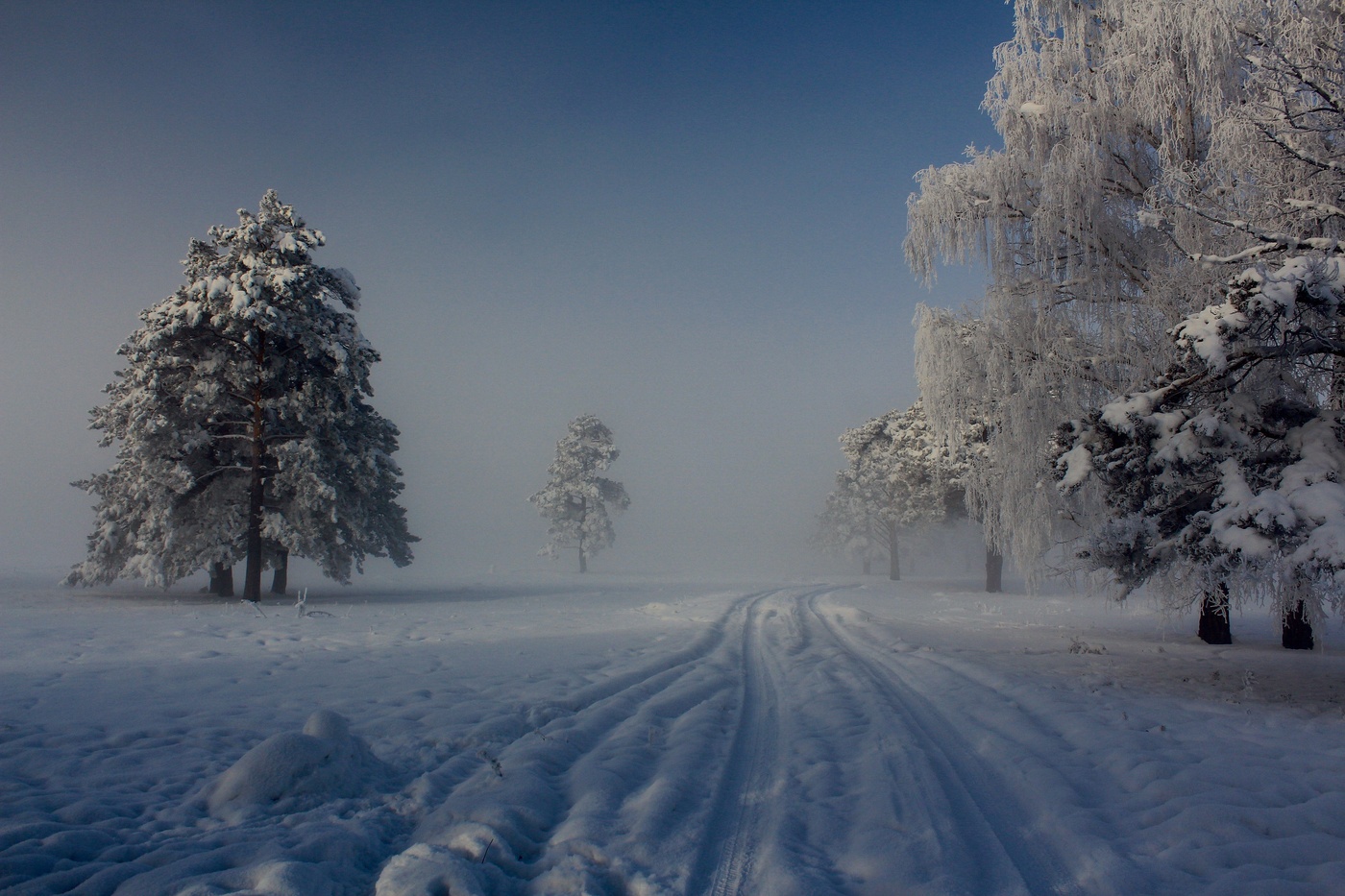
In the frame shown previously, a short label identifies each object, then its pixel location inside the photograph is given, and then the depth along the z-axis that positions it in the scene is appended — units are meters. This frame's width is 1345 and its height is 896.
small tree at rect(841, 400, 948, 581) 30.92
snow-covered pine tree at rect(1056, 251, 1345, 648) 6.12
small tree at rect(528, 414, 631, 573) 47.19
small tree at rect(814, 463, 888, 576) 52.03
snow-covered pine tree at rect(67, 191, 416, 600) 16.80
